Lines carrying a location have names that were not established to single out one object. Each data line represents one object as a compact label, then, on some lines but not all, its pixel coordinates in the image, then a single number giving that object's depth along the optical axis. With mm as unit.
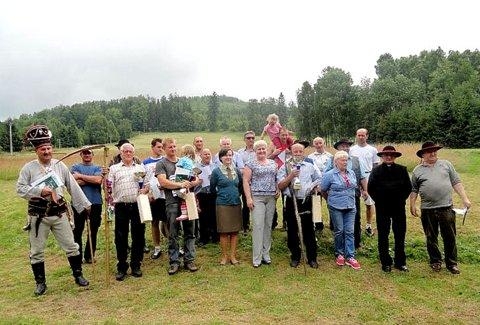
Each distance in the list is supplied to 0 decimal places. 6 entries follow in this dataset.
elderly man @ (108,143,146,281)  6234
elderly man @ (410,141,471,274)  6371
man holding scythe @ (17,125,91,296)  5625
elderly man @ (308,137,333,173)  7824
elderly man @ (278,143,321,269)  6730
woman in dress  6738
